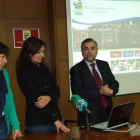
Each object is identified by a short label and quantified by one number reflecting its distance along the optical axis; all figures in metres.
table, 1.99
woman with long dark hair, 2.28
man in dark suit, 2.68
